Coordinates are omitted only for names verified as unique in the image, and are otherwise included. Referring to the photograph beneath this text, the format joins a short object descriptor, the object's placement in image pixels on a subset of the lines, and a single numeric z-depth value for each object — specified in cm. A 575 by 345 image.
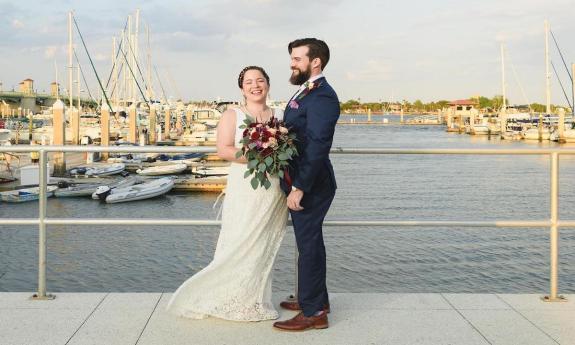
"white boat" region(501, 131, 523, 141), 8320
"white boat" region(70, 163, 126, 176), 4038
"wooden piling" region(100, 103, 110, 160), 4375
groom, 427
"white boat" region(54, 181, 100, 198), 3459
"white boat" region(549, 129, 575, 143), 7175
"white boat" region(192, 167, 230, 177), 3981
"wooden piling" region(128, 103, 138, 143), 4916
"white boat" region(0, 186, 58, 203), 3216
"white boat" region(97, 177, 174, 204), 3362
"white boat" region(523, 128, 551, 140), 7788
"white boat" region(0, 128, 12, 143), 4984
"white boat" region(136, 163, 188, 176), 4153
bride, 452
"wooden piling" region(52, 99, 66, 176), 3463
